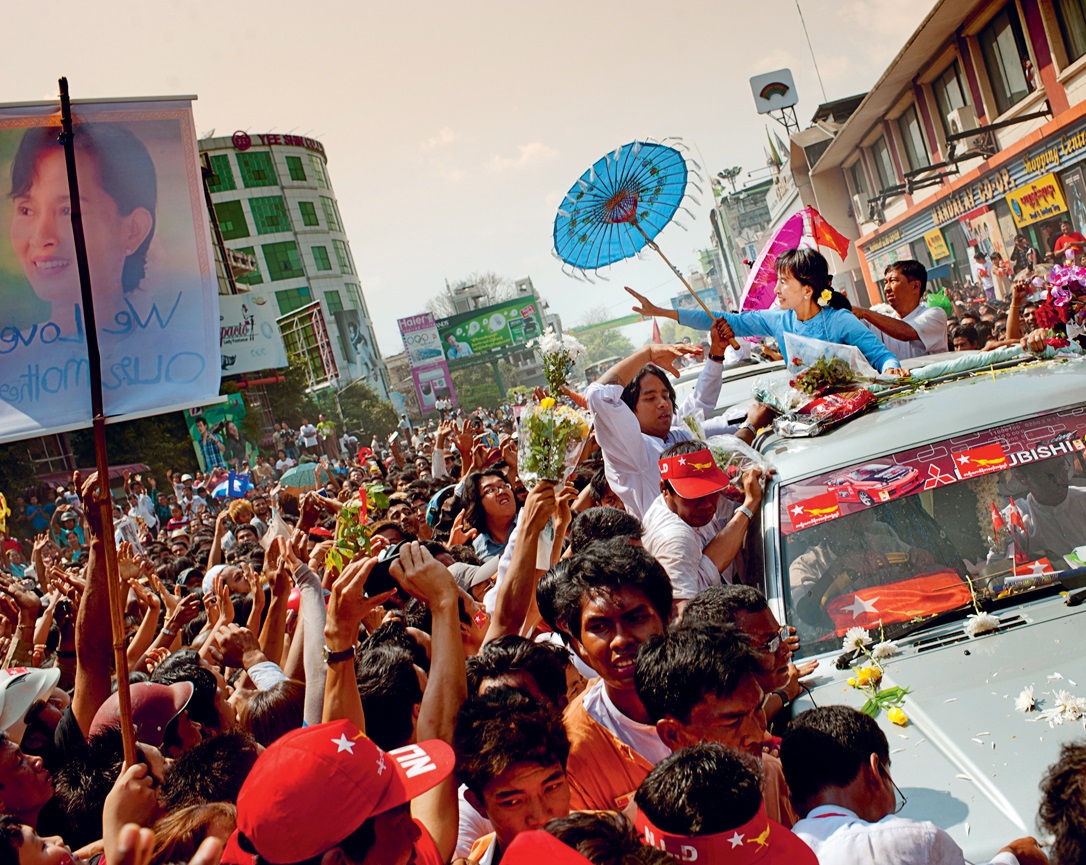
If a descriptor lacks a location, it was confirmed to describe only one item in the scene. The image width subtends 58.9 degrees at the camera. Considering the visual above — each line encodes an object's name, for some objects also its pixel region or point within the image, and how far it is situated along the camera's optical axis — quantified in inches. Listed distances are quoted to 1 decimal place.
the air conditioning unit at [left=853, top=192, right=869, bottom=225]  1304.1
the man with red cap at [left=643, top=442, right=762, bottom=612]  159.8
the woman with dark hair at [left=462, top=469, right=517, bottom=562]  251.3
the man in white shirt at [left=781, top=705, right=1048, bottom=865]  83.4
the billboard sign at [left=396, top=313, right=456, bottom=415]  2760.8
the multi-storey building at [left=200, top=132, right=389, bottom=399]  2549.2
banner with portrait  136.8
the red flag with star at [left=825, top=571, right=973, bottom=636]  134.2
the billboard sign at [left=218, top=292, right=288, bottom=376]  1738.4
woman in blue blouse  207.9
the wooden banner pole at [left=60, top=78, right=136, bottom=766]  106.8
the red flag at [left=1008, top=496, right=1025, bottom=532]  139.6
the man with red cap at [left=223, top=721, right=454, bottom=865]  85.4
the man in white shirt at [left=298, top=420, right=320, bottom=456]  1376.7
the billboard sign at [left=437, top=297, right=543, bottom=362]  2935.5
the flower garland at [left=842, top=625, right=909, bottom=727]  118.3
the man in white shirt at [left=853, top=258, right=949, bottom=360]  253.4
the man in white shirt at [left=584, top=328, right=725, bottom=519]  205.8
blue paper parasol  274.7
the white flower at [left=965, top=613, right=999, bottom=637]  126.9
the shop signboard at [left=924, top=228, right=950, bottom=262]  1028.5
